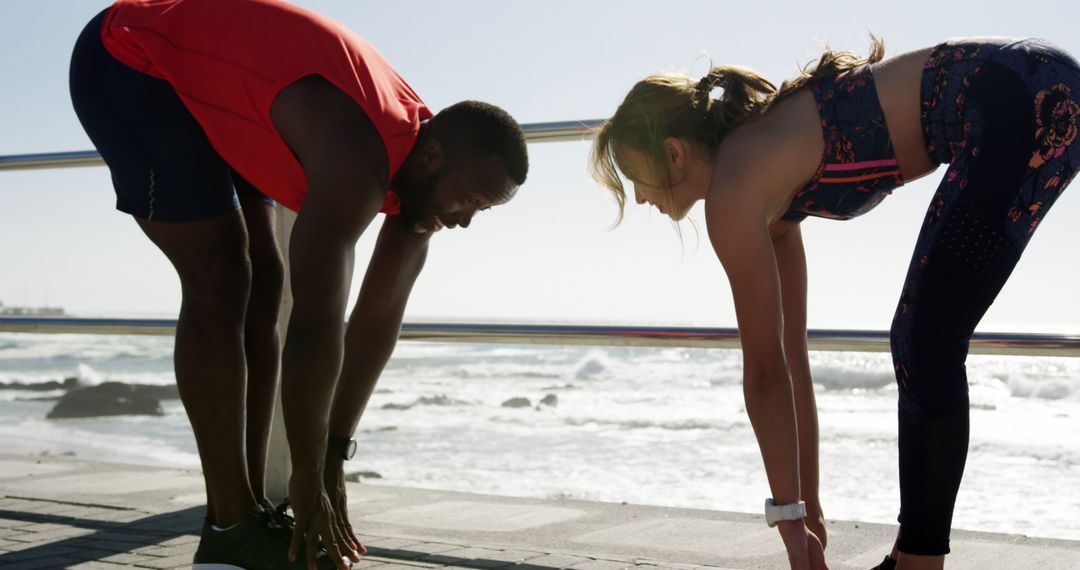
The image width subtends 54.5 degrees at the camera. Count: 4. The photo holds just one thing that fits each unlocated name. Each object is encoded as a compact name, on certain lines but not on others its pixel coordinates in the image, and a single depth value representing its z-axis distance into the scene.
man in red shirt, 1.38
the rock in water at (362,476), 5.63
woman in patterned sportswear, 1.34
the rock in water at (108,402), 11.89
